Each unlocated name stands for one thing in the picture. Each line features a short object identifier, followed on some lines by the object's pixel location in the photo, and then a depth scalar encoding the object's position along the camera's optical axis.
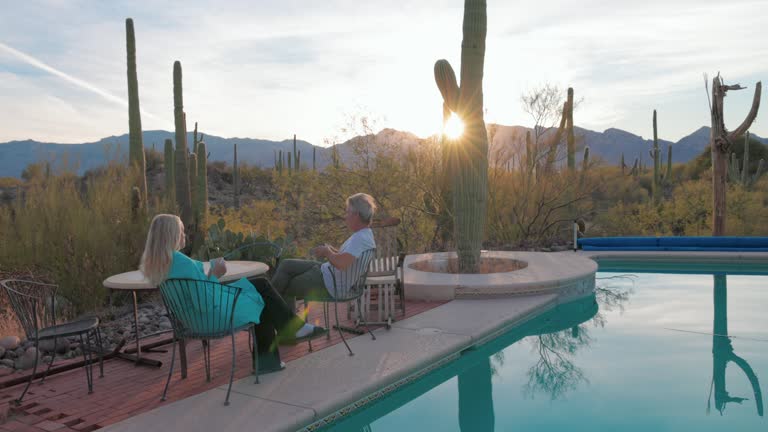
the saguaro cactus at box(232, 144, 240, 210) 22.87
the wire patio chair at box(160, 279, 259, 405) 2.86
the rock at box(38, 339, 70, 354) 4.15
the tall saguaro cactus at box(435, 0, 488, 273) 6.82
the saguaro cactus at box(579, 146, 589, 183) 11.79
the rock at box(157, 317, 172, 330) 4.88
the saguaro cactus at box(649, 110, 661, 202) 16.03
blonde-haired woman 2.92
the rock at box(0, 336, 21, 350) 4.05
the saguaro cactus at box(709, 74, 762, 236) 10.88
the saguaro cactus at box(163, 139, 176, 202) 12.68
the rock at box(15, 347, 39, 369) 3.78
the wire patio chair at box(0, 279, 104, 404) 3.05
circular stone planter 5.85
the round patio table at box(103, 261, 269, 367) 3.31
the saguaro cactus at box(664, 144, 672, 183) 22.61
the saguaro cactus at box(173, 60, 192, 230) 9.62
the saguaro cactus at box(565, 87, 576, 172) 12.21
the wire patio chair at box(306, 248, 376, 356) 3.79
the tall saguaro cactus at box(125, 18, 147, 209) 12.05
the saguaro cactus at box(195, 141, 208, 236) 10.59
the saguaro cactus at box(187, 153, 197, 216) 11.06
